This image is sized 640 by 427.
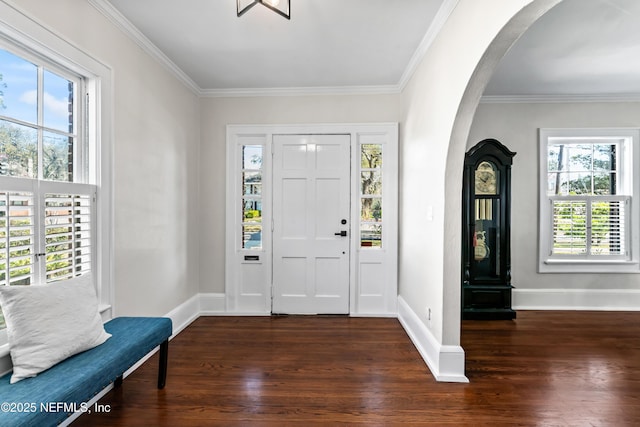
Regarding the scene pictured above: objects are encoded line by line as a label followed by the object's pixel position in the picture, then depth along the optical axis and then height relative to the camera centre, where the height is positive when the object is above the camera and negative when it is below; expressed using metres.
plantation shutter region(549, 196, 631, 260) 4.09 -0.19
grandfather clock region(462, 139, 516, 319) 3.73 -0.23
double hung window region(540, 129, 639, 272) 4.04 +0.16
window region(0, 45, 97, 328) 1.70 +0.21
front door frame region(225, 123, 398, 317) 3.80 -0.32
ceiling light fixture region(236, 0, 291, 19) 1.77 +1.20
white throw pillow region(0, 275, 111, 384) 1.53 -0.56
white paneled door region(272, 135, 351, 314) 3.84 -0.14
